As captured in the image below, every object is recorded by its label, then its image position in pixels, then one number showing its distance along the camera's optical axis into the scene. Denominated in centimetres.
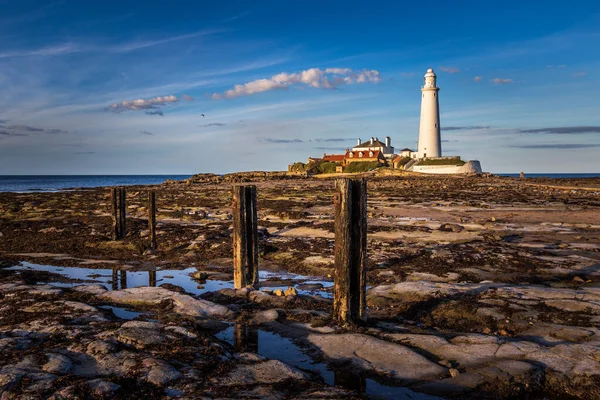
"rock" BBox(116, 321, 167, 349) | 692
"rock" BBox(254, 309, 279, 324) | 864
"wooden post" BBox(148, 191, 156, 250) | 1694
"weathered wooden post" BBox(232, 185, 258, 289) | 1140
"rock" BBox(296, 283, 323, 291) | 1151
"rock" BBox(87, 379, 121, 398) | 539
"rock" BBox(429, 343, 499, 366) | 665
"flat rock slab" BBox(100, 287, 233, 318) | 895
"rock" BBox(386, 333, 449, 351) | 724
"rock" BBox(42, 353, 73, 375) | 593
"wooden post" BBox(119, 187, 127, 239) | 1880
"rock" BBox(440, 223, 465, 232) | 1862
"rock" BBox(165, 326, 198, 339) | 737
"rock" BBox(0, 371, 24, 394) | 541
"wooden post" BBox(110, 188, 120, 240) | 1858
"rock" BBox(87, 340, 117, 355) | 660
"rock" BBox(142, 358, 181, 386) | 577
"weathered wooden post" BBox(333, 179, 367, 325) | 848
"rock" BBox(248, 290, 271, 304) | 982
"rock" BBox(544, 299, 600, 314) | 867
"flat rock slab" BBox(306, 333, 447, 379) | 643
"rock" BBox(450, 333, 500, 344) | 721
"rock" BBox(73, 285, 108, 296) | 1032
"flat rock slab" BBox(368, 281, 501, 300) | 982
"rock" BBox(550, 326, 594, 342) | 734
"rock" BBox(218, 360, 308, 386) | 588
